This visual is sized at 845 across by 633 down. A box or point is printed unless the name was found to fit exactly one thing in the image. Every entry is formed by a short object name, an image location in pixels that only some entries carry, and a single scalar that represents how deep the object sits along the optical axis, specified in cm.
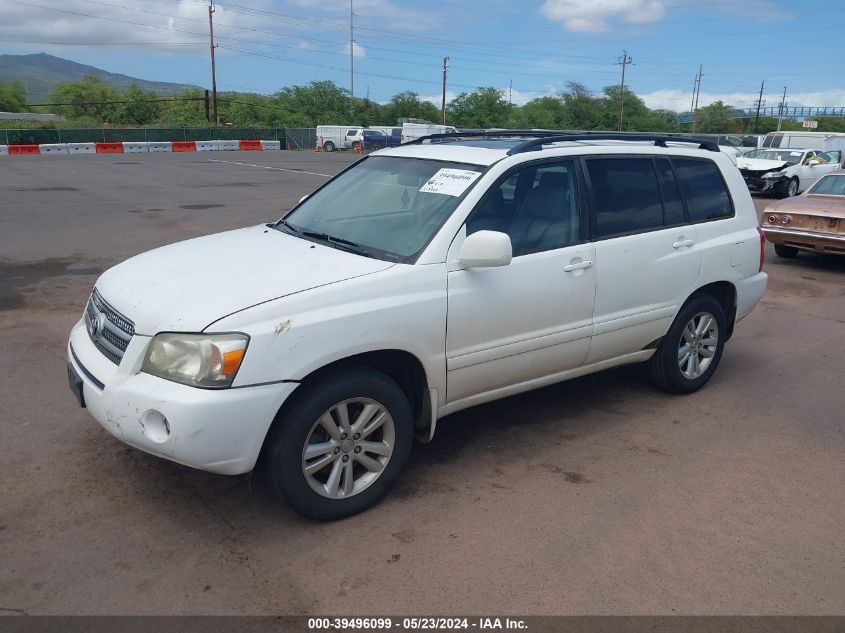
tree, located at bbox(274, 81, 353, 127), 7519
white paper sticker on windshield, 411
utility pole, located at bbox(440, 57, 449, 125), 6931
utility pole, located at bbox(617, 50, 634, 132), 7800
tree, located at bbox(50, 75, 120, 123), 8069
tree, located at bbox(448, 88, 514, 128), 8422
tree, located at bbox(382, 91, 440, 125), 8631
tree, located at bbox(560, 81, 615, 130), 7912
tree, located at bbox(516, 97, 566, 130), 7875
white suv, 324
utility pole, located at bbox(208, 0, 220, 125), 5850
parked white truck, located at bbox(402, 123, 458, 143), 4199
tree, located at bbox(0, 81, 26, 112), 9612
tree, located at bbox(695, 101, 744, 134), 9562
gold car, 1038
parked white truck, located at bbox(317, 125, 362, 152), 4847
